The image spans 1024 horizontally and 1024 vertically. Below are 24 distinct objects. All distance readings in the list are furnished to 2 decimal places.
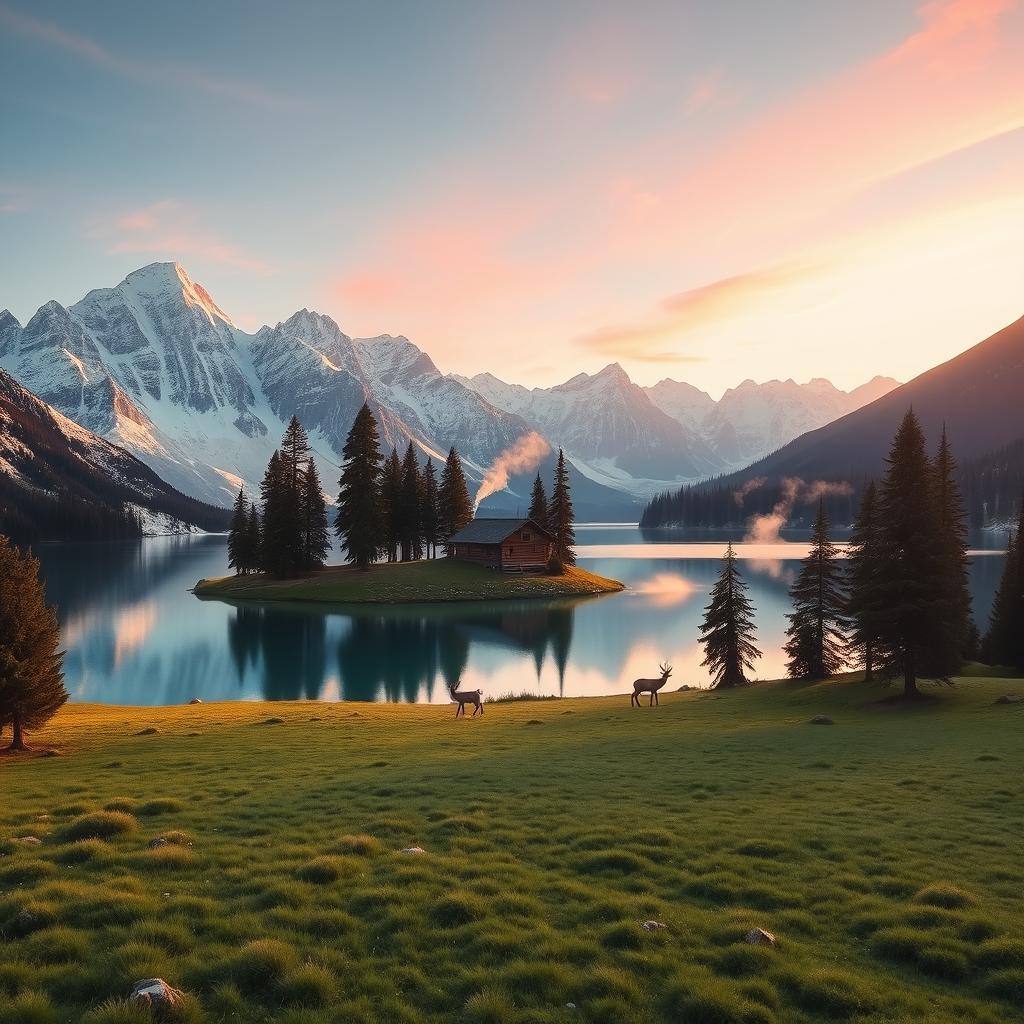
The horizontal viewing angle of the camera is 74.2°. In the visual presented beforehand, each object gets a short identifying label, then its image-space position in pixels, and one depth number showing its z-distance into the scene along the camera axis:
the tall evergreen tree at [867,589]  36.75
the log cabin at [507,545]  111.19
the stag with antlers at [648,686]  38.83
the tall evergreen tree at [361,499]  106.69
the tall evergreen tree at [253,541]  117.25
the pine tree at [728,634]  47.03
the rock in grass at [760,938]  9.23
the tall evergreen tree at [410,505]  121.12
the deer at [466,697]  34.91
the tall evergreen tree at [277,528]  106.44
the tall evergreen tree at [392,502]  118.06
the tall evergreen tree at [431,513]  124.81
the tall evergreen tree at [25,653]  22.59
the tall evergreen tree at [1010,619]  51.53
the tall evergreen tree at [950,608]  35.53
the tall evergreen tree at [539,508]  123.81
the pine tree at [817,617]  45.41
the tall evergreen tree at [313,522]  109.84
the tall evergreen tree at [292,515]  106.50
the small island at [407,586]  97.19
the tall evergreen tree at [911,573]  35.69
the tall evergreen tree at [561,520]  116.50
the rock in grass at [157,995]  7.31
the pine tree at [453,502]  126.31
